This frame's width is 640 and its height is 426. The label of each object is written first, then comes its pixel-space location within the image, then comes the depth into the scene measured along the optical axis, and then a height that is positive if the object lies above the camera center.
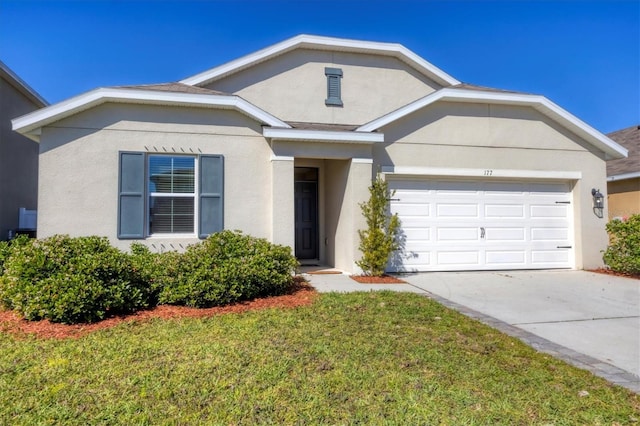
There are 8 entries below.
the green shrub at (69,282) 4.96 -0.80
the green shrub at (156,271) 5.91 -0.74
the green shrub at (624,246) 9.08 -0.54
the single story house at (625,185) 12.65 +1.46
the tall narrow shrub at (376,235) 8.40 -0.21
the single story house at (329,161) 7.70 +1.55
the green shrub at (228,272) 5.84 -0.77
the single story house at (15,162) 8.99 +1.71
